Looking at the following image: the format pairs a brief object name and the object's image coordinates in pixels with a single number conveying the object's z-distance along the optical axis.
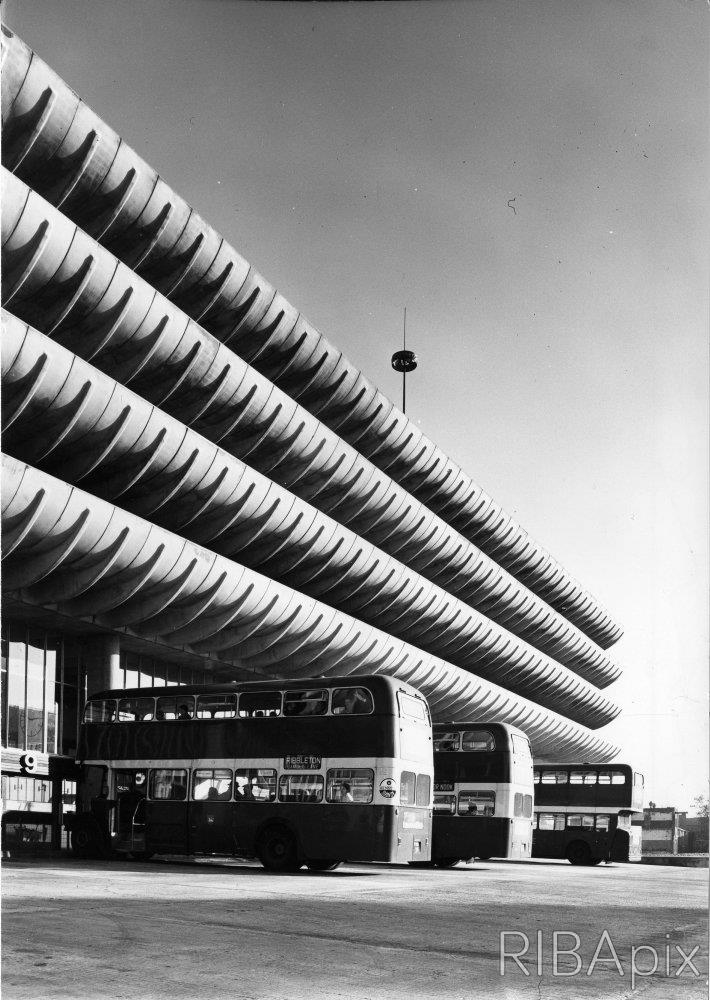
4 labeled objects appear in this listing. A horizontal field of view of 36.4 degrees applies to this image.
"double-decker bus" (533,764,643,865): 34.38
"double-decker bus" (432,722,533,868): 26.80
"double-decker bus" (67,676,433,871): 19.81
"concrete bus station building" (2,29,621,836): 27.69
